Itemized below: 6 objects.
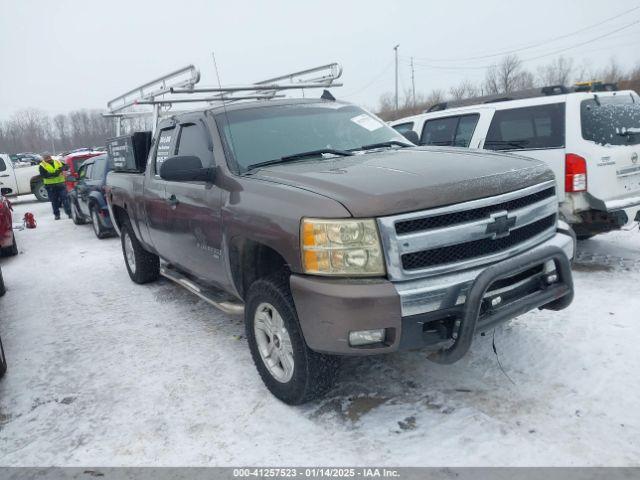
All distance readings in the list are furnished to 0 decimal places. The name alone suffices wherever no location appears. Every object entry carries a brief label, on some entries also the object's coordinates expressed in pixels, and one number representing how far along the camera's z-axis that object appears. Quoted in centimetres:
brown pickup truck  255
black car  983
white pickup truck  1747
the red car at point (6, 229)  809
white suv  527
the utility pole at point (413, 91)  5881
